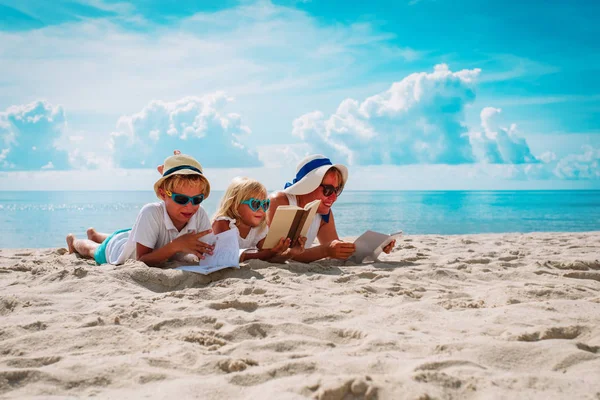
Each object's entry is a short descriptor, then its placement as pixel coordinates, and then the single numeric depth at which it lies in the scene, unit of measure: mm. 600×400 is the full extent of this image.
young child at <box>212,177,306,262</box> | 4977
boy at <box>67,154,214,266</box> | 4492
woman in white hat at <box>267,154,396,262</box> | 5200
